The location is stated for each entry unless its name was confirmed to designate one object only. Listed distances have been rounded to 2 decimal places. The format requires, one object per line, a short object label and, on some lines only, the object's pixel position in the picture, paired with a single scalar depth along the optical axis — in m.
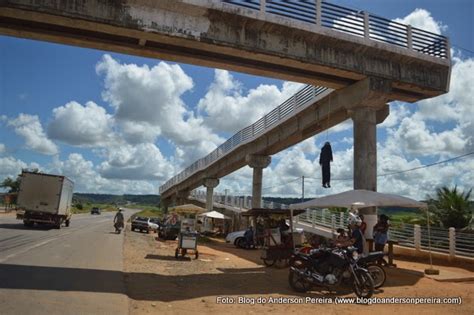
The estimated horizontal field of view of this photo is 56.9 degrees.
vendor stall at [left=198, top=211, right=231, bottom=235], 44.40
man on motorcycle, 31.53
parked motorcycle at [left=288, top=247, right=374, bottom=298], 10.09
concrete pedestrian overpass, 12.55
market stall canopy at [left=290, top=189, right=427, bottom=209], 13.82
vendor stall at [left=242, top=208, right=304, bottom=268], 15.75
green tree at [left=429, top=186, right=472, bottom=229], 21.11
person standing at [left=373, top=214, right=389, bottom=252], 15.69
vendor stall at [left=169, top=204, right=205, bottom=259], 17.59
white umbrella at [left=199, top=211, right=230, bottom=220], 35.64
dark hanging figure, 17.22
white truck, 28.48
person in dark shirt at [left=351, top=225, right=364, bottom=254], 12.13
